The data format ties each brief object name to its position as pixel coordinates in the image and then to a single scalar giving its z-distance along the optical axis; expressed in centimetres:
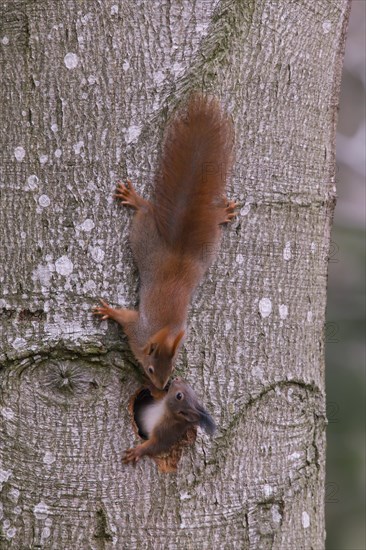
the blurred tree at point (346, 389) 1053
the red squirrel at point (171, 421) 774
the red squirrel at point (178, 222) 774
